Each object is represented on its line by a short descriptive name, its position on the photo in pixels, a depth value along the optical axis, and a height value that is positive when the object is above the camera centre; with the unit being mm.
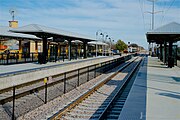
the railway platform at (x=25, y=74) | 14648 -1536
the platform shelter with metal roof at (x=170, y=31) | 22331 +1911
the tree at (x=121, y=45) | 125688 +3627
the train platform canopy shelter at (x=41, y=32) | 25141 +2114
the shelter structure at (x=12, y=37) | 26725 +1765
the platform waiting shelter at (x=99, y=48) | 62531 +1885
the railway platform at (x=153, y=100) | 7868 -1906
